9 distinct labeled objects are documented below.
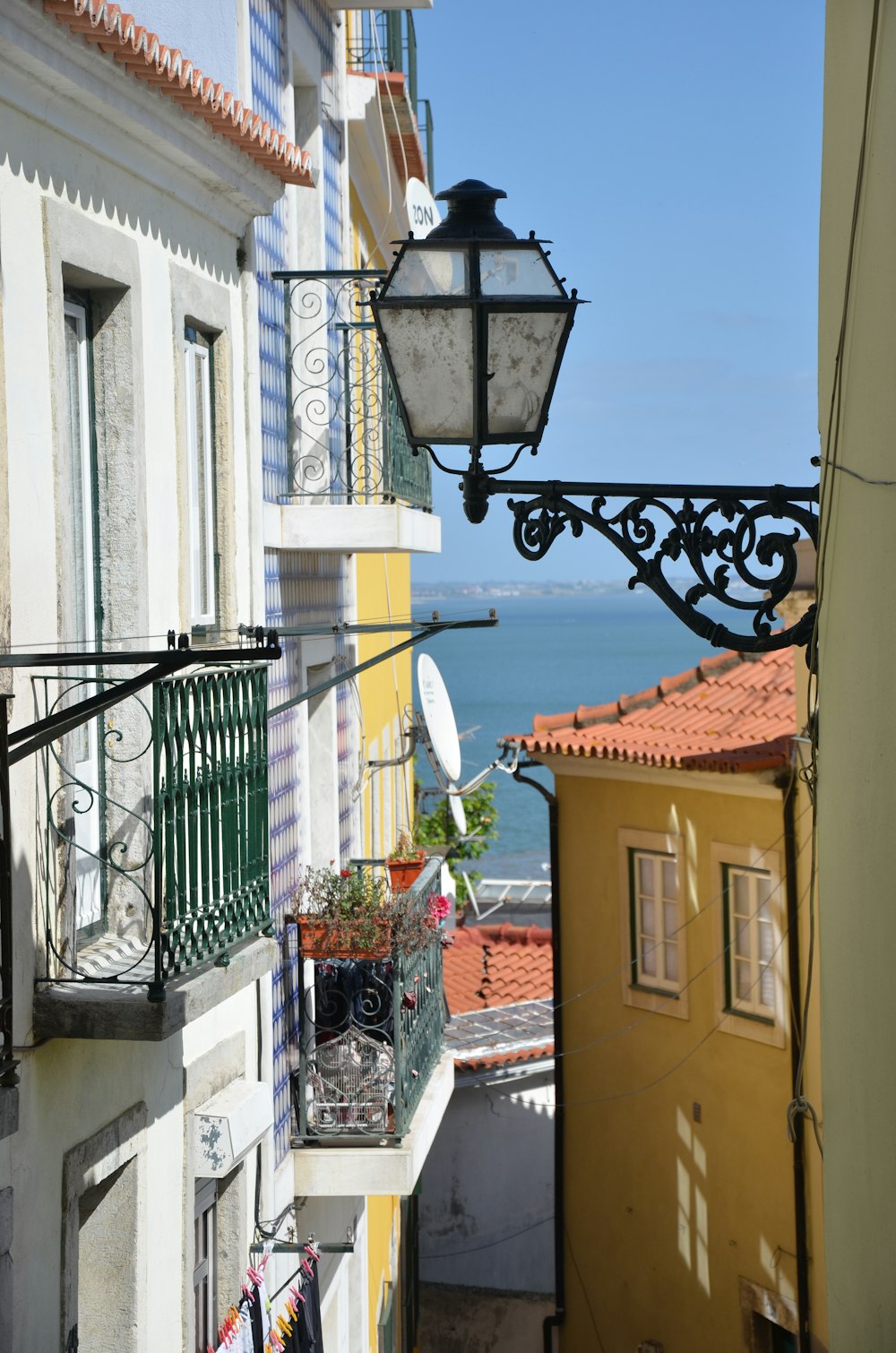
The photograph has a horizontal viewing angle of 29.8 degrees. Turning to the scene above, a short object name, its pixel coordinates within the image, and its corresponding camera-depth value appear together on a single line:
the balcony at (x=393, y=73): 12.79
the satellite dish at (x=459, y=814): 19.54
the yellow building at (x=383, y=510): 10.21
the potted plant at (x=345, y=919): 9.48
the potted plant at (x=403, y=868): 11.84
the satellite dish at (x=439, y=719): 14.31
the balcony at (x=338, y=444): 9.55
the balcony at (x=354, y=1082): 9.50
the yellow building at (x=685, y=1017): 14.37
